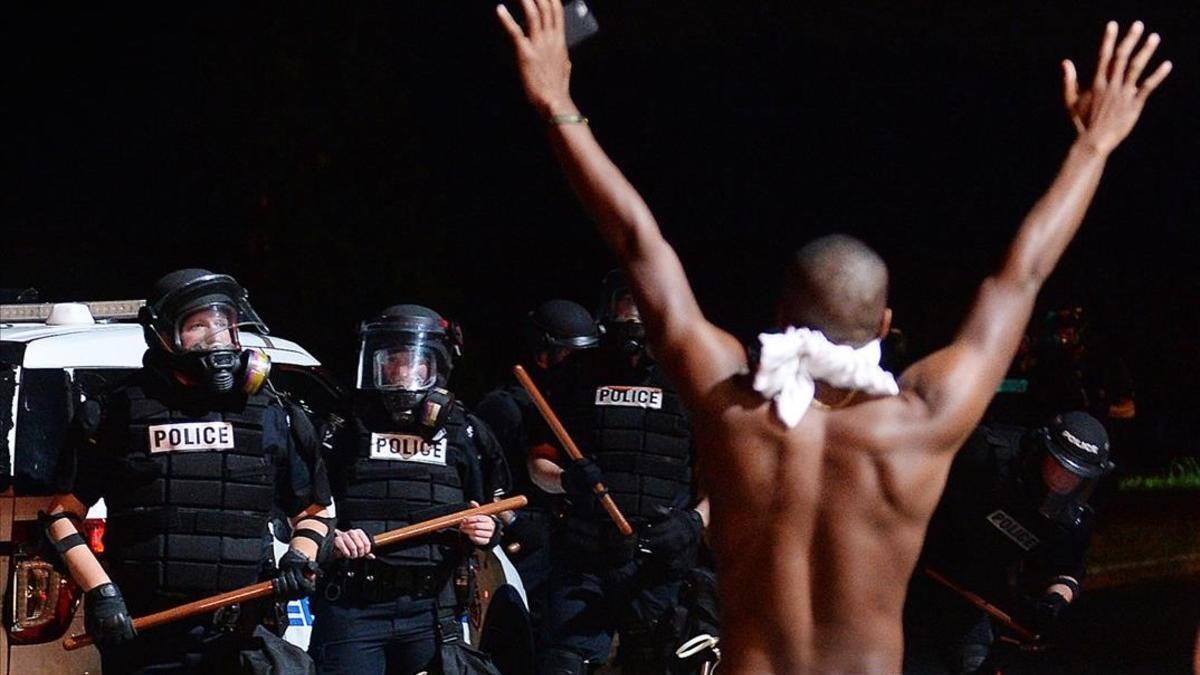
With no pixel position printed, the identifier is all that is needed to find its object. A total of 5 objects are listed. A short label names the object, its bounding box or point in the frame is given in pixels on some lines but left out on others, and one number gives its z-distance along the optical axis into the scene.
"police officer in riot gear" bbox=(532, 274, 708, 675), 14.78
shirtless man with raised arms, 6.99
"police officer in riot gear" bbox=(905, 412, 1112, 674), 13.46
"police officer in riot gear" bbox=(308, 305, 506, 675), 12.91
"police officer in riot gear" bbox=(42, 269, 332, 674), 11.28
